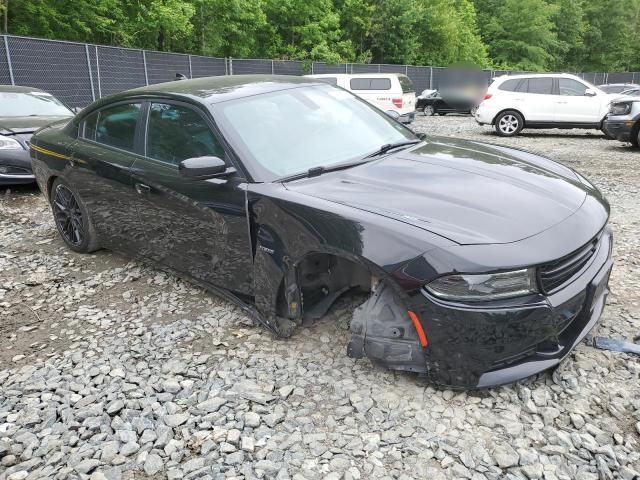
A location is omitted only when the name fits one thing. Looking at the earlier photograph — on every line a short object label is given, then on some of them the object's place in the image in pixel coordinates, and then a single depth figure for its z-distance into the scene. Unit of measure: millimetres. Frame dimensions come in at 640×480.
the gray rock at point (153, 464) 2354
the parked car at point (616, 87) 20531
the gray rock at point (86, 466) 2363
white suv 12820
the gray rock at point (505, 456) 2229
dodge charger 2387
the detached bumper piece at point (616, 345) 2887
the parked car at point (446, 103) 21344
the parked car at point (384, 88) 17141
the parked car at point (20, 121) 7062
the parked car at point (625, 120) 9773
